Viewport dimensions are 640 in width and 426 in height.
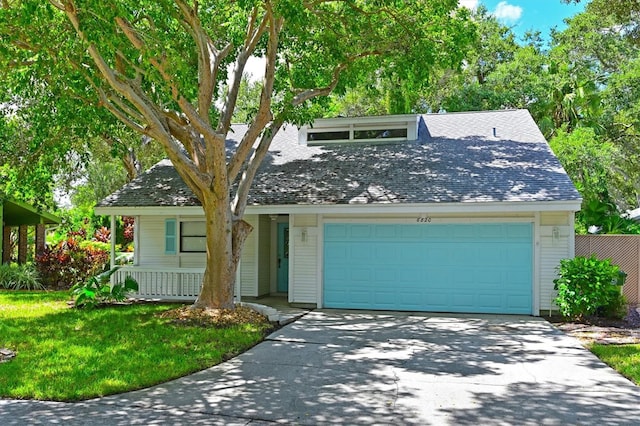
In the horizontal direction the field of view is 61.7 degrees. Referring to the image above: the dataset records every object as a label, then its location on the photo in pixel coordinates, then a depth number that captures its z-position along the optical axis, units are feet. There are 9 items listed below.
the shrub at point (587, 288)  33.63
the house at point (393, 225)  37.68
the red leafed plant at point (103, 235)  74.33
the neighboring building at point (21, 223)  57.36
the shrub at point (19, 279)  53.31
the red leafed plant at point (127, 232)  73.26
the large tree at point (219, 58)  30.30
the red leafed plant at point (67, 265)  55.11
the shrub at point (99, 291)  39.06
